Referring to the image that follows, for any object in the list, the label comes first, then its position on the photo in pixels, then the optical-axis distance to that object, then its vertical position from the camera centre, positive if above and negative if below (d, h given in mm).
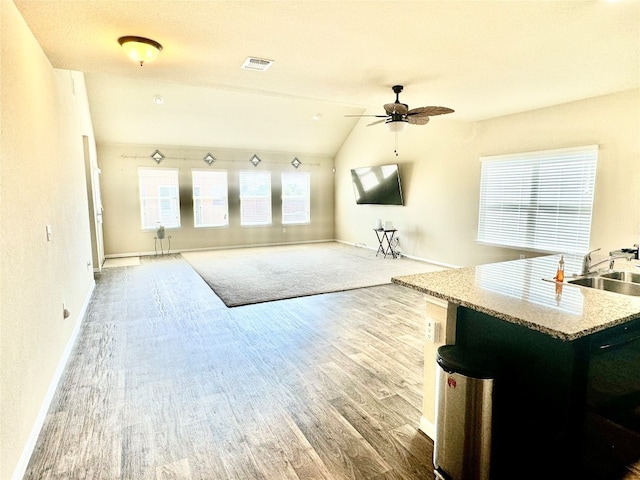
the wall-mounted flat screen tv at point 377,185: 7844 +367
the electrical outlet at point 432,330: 1977 -719
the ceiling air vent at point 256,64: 3229 +1265
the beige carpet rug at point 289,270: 5148 -1269
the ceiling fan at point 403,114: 4016 +1013
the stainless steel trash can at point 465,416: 1590 -978
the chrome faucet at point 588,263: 2260 -395
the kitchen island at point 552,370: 1507 -766
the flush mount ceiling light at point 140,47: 2711 +1176
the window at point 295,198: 9930 +64
